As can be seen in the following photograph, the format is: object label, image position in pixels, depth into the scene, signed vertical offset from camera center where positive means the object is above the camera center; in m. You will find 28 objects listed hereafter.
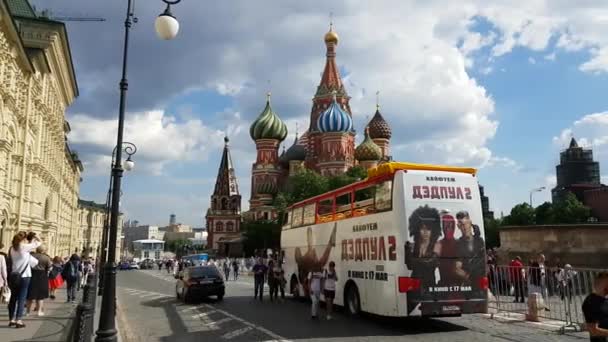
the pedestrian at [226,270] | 35.69 -1.00
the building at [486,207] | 109.04 +10.67
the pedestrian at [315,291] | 13.94 -0.95
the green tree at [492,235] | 69.19 +2.71
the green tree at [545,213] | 71.11 +5.94
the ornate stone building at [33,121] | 21.27 +6.92
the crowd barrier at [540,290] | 11.79 -0.93
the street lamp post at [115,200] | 8.41 +0.98
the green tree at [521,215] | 75.62 +5.81
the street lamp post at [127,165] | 18.52 +3.36
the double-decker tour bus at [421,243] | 11.52 +0.29
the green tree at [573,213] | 66.44 +5.34
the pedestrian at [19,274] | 10.78 -0.39
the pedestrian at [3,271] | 10.35 -0.31
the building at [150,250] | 137.30 +1.39
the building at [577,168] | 113.56 +18.88
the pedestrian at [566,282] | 11.76 -0.62
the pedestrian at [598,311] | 5.62 -0.59
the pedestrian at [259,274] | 19.84 -0.71
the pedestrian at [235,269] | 36.69 -0.97
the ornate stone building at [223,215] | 91.19 +6.96
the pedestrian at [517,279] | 14.84 -0.70
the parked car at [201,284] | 18.69 -1.02
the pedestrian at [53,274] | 19.30 -0.70
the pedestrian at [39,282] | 12.58 -0.64
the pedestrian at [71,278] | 17.77 -0.77
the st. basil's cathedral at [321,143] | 68.12 +15.81
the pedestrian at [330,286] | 13.85 -0.81
